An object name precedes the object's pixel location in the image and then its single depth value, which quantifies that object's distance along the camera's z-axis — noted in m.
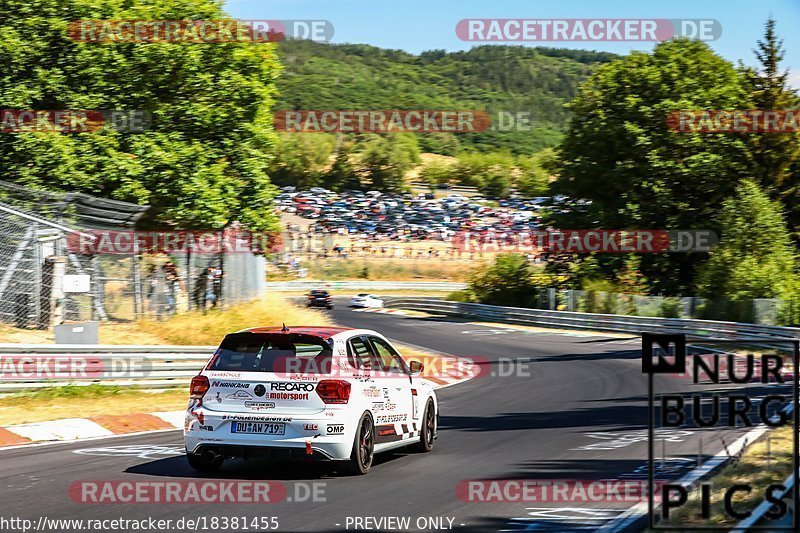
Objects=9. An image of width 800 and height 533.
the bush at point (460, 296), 56.35
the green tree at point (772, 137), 47.91
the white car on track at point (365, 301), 60.88
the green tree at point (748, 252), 39.09
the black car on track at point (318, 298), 54.81
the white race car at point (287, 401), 9.90
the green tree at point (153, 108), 26.81
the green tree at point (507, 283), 52.28
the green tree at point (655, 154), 47.31
